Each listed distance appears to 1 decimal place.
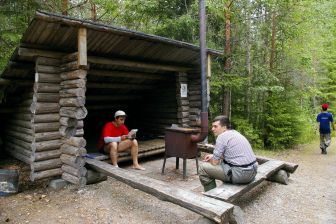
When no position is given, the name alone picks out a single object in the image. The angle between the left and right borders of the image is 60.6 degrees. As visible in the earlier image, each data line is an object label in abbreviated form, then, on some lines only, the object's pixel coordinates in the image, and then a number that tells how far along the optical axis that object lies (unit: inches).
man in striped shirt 189.2
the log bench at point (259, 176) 178.5
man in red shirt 279.3
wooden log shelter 237.3
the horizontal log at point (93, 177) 250.3
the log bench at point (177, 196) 153.5
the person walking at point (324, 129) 423.5
